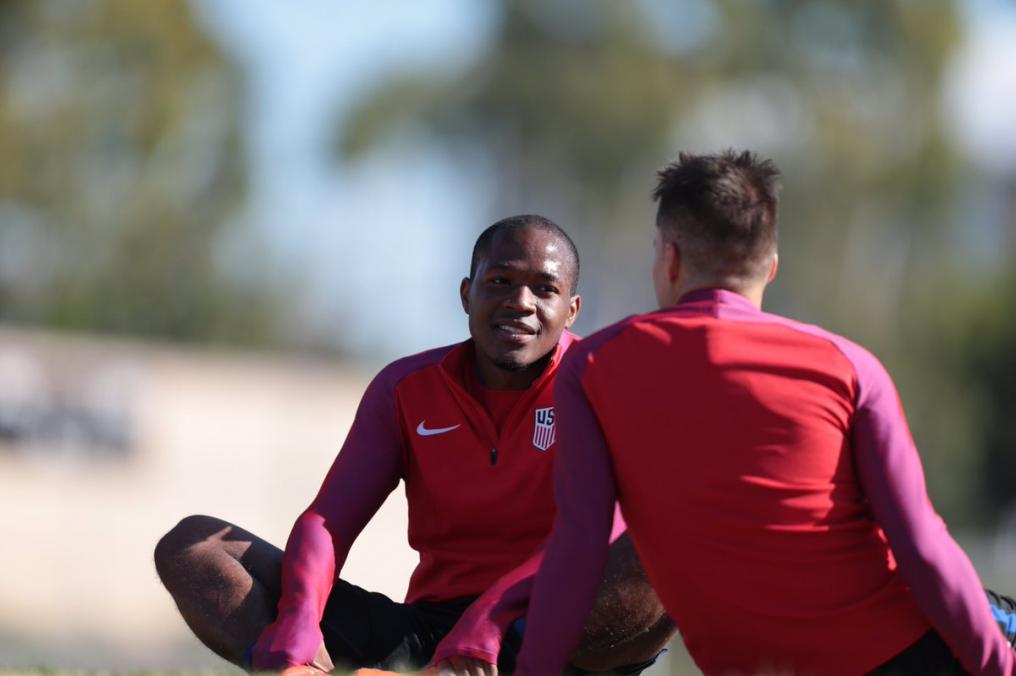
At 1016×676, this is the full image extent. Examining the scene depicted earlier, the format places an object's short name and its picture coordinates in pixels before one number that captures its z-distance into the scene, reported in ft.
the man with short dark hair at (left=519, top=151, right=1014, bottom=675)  29.17
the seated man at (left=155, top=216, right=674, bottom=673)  34.99
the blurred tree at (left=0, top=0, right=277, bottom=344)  226.79
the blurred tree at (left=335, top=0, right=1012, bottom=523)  257.34
